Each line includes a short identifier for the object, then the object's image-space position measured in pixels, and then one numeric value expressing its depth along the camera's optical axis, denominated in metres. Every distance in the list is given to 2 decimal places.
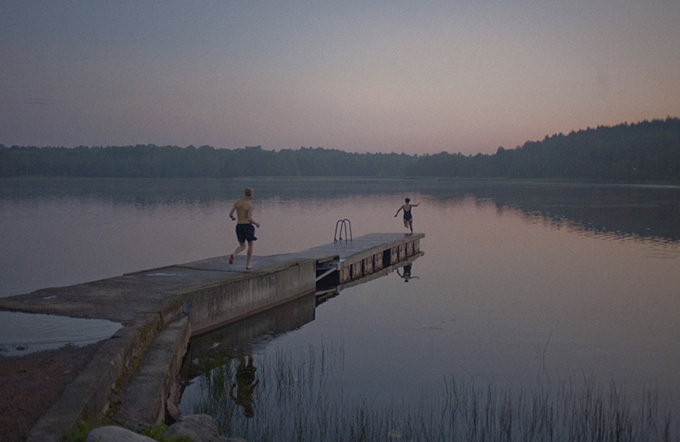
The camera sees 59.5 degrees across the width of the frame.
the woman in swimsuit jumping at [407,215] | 27.53
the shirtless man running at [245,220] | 14.43
